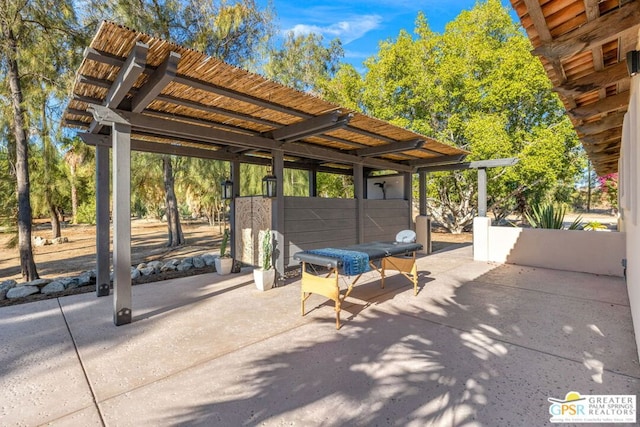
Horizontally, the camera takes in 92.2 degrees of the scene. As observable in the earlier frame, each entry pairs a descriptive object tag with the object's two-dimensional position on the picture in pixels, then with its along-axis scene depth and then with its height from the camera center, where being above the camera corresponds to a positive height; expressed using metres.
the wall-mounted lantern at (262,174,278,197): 5.33 +0.40
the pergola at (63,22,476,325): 2.81 +1.30
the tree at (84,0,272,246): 6.82 +5.12
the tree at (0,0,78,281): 5.72 +3.00
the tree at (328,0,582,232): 9.92 +3.88
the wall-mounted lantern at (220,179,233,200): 6.36 +0.43
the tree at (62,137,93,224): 8.56 +1.65
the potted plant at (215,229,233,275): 6.10 -1.08
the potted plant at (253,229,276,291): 4.90 -1.00
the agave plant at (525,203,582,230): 6.85 -0.30
